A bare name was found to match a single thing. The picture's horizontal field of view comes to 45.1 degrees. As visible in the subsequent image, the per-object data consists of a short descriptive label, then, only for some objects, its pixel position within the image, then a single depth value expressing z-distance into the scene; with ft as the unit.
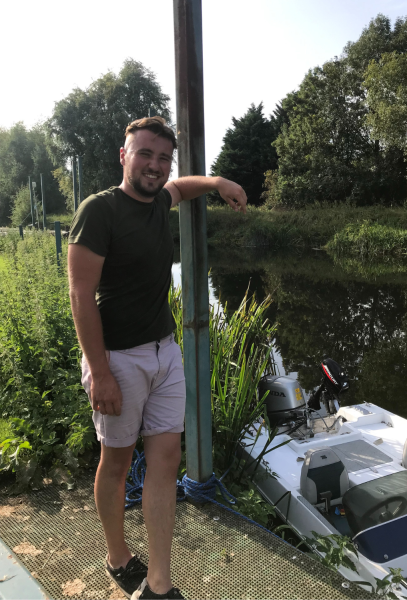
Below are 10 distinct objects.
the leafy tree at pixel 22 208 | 124.47
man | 5.15
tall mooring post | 7.13
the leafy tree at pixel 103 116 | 100.12
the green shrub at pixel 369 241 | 70.08
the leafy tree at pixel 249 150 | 124.57
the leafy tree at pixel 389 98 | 73.51
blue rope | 7.75
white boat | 7.94
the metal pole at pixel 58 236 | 31.50
